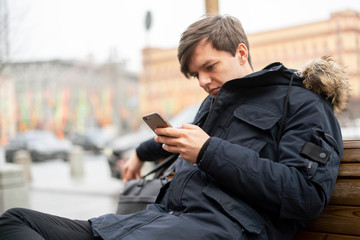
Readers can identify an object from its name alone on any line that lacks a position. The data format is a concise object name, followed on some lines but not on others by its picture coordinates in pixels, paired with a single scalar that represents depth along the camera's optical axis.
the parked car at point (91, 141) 24.53
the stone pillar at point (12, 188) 5.19
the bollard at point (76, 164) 12.12
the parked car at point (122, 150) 9.24
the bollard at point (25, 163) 11.32
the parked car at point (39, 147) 21.03
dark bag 2.37
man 1.48
